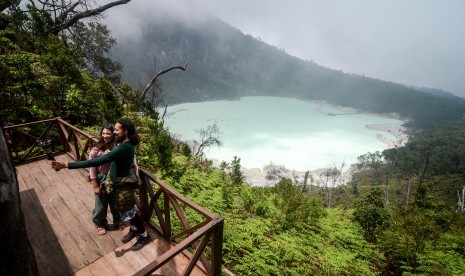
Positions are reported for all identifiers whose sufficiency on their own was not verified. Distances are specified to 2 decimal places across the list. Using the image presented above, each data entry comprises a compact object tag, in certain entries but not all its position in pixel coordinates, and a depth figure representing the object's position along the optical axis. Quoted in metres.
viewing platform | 3.80
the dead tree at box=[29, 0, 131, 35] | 20.11
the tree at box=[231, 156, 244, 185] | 28.37
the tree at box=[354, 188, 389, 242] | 11.27
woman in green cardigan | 3.68
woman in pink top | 4.56
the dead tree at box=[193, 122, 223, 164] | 37.37
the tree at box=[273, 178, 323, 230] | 9.89
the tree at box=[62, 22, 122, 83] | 22.50
